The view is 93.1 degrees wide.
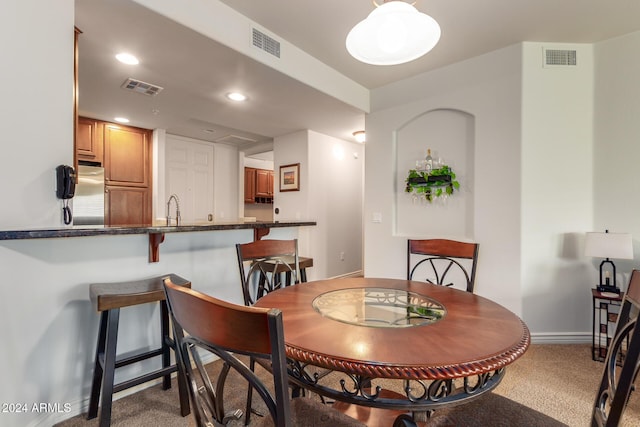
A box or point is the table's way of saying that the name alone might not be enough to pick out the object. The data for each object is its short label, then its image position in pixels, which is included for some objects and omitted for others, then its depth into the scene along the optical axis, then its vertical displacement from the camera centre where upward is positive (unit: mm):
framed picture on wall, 4625 +542
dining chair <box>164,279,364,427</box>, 616 -286
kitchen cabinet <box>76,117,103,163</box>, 3931 +938
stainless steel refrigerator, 3701 +187
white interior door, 4836 +601
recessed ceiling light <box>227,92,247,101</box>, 3180 +1241
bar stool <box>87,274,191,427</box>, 1511 -715
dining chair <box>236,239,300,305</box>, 1852 -292
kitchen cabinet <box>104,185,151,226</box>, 4184 +94
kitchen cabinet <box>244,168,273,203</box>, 6578 +596
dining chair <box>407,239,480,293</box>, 1915 -258
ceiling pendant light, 1345 +830
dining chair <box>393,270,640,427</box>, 976 -678
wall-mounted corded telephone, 1582 +158
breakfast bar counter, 1293 -104
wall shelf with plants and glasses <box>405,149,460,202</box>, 3067 +332
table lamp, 2291 -281
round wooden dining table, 812 -401
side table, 2387 -917
